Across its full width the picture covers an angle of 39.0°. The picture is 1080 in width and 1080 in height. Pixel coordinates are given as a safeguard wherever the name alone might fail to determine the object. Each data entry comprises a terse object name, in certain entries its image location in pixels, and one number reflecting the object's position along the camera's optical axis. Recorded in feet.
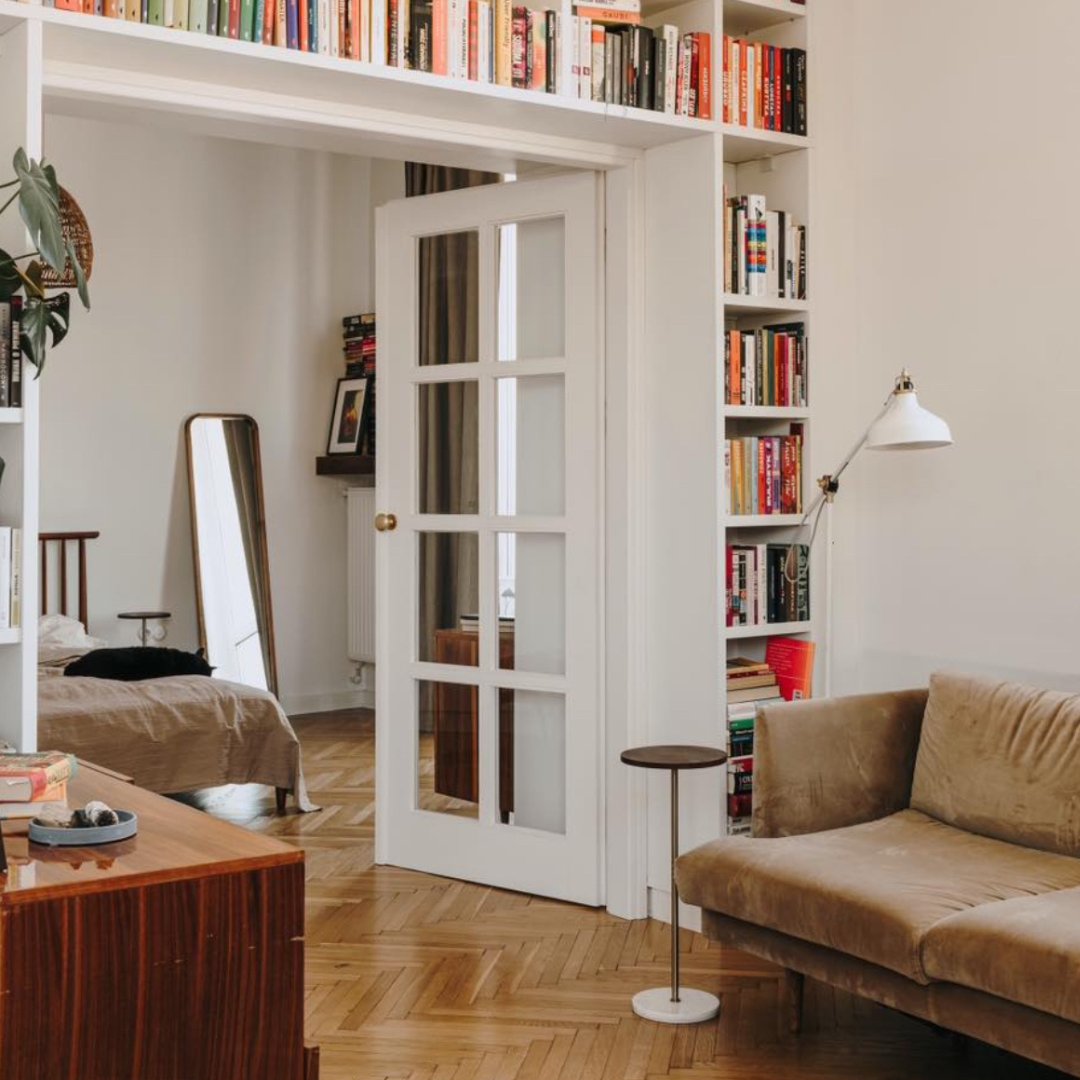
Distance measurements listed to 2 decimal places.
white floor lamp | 12.21
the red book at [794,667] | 14.23
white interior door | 14.69
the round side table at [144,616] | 24.30
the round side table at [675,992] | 11.53
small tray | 7.41
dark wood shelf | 26.25
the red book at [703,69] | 13.91
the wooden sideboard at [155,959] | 6.63
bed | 17.26
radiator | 27.27
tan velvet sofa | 8.97
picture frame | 26.89
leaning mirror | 25.43
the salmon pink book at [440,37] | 12.21
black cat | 19.60
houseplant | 9.59
